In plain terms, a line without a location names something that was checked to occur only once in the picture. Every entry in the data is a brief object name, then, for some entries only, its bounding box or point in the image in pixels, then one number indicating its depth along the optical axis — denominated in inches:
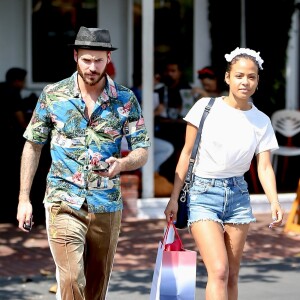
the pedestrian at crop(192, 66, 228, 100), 482.9
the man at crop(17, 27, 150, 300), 196.4
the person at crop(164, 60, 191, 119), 484.4
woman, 211.9
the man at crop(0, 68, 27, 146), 416.2
